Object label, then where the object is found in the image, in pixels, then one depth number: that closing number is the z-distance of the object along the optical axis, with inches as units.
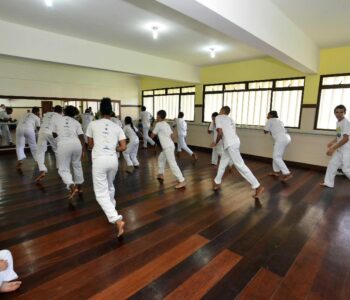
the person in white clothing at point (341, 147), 151.4
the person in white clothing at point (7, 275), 63.7
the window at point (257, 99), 227.3
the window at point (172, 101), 322.3
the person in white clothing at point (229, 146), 141.0
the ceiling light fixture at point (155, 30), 155.0
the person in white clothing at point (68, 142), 131.7
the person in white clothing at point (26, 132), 195.8
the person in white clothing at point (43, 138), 172.7
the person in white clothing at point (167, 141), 158.1
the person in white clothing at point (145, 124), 316.2
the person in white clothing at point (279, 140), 182.2
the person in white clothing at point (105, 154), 94.6
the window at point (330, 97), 195.6
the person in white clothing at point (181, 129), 267.4
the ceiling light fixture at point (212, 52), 207.3
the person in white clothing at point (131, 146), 209.8
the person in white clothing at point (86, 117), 303.0
